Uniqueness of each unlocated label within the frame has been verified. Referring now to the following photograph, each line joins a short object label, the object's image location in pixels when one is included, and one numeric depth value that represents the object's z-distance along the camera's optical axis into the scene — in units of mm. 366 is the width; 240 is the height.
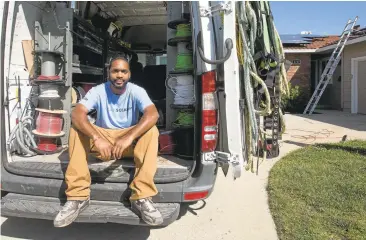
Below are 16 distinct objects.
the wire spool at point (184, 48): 3425
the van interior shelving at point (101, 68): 3046
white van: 2691
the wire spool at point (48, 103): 3865
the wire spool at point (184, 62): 3393
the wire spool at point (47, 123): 3704
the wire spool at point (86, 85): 5010
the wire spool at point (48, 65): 3796
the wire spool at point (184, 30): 3387
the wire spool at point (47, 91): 3797
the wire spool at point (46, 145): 3670
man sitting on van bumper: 2658
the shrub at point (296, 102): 14766
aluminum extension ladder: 13633
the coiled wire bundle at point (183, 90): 3402
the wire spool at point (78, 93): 4492
